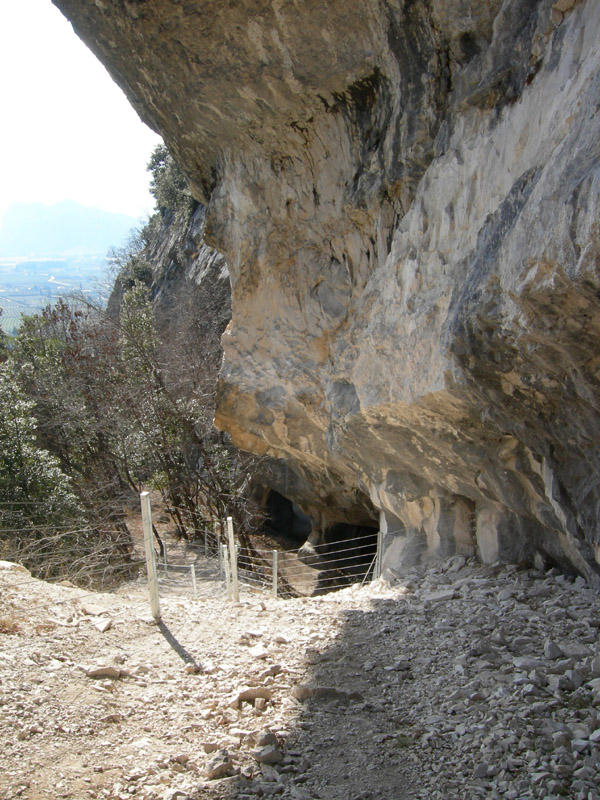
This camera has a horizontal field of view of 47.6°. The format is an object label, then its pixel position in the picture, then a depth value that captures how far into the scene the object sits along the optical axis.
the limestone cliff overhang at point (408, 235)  4.31
